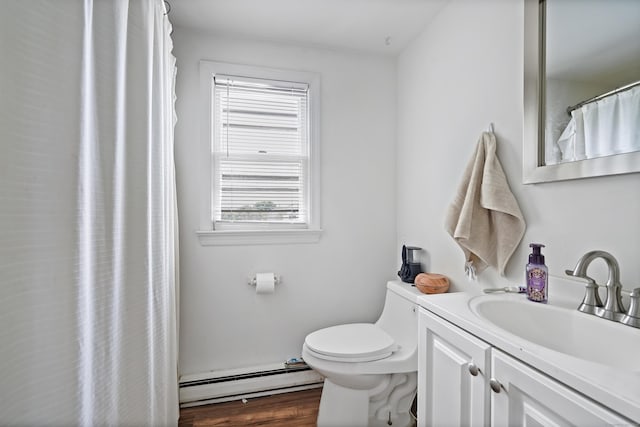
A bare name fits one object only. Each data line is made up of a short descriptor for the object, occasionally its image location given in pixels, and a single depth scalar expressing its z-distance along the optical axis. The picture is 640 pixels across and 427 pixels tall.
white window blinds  1.92
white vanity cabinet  0.61
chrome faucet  0.83
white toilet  1.44
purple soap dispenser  1.03
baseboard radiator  1.79
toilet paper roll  1.85
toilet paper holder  1.90
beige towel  1.20
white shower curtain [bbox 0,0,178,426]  0.47
